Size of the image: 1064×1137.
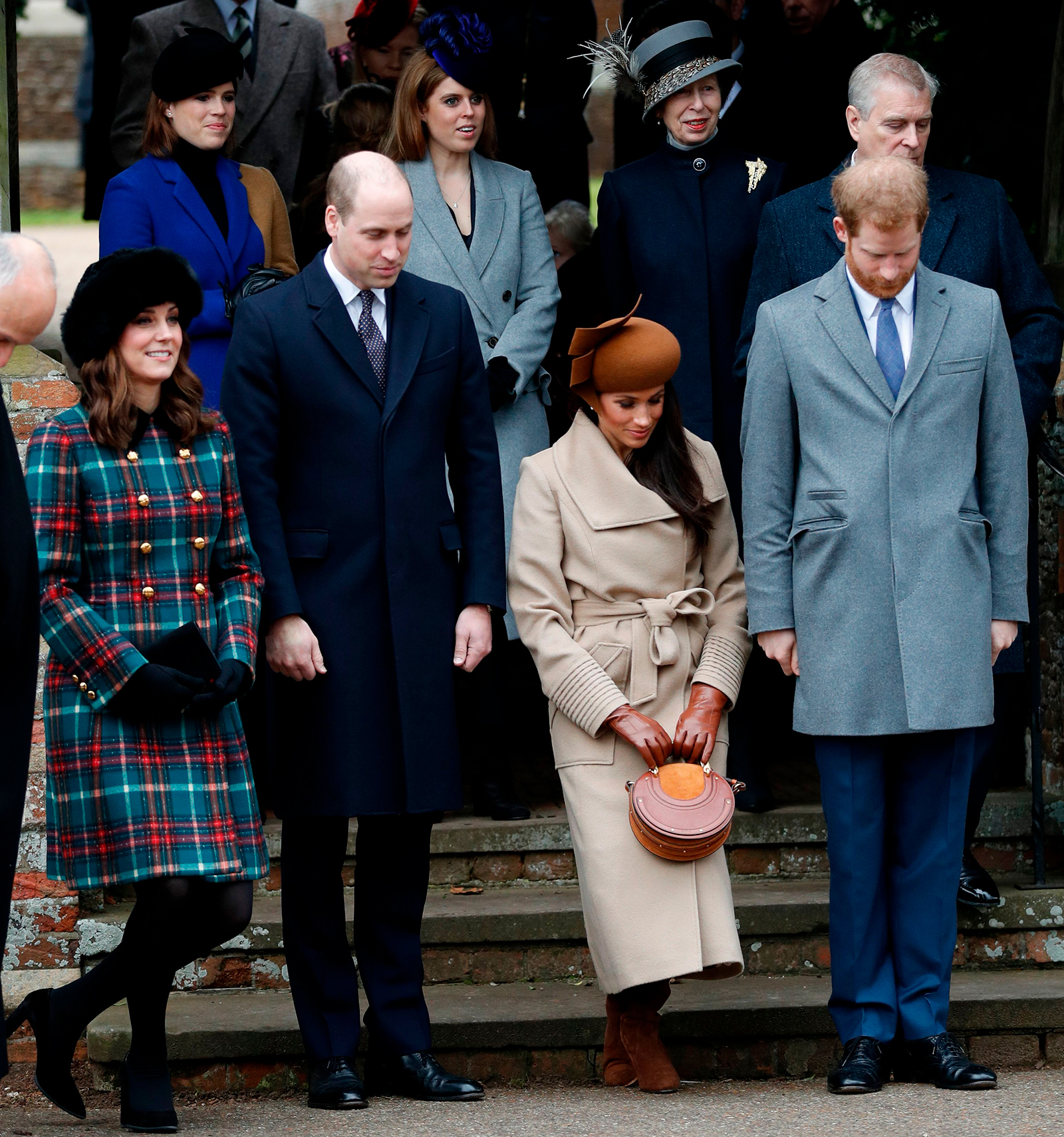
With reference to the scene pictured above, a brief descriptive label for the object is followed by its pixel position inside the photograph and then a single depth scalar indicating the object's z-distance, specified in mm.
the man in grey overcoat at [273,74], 13586
